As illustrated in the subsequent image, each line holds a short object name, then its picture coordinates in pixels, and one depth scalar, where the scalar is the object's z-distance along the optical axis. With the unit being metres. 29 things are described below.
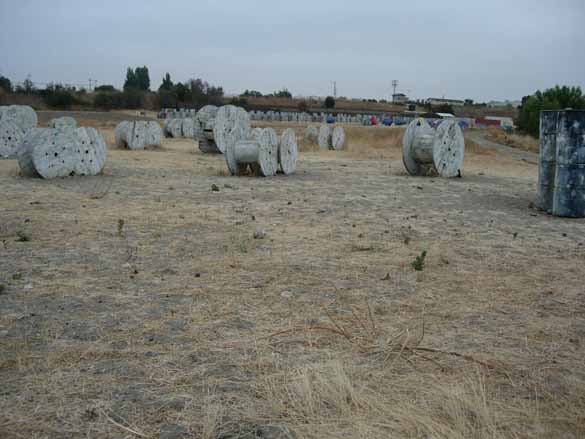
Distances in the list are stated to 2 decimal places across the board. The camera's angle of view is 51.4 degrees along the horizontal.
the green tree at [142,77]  100.99
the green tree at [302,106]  78.88
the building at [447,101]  114.33
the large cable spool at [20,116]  18.94
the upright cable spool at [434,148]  15.23
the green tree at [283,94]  109.37
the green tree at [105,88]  78.41
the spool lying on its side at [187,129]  32.88
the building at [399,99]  111.19
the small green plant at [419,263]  6.35
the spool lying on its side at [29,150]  13.25
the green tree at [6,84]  61.24
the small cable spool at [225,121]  21.61
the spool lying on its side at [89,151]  13.86
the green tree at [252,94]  105.31
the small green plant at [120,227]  7.78
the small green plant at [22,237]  7.25
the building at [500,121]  70.19
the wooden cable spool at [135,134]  22.86
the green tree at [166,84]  84.50
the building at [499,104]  131.82
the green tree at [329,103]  93.75
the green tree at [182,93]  73.12
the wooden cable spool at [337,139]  27.02
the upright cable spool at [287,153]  15.24
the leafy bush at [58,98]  57.69
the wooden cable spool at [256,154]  14.44
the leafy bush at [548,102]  42.09
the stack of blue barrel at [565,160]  9.62
